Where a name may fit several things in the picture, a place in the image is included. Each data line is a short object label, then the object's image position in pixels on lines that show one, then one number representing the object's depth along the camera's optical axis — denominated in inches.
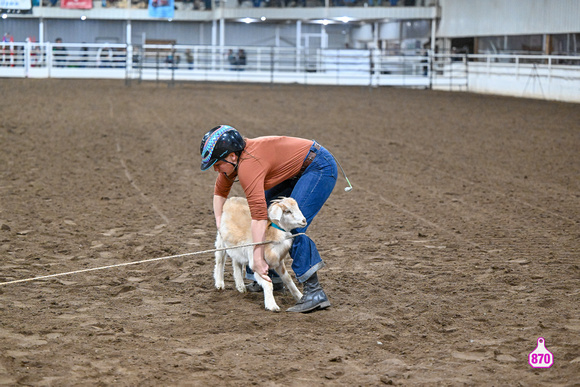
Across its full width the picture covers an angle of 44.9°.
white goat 183.9
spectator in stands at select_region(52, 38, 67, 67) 1322.6
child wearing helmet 177.2
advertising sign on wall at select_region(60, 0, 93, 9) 1635.1
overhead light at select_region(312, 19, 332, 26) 1581.4
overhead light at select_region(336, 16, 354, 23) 1515.7
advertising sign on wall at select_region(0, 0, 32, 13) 1526.8
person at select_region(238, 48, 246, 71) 1394.2
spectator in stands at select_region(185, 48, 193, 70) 1225.7
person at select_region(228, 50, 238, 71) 1350.0
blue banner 1602.9
